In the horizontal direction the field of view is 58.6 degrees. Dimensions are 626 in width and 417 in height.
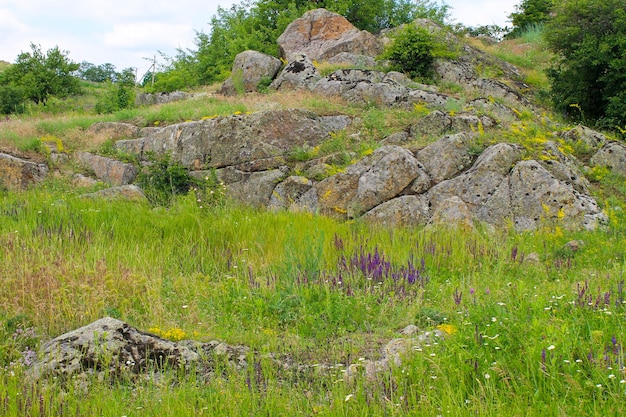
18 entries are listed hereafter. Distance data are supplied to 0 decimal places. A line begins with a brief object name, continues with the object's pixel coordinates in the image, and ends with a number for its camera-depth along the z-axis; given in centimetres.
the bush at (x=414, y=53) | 1817
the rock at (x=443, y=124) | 1245
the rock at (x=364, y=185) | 1045
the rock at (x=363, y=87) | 1538
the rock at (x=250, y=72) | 1928
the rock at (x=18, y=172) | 1149
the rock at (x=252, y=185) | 1143
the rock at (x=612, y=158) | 1177
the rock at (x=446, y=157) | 1084
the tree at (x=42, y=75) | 2703
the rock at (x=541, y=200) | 966
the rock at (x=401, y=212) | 995
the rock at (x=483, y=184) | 1009
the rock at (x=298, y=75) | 1764
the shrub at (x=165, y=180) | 1138
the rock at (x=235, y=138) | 1233
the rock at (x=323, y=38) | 2164
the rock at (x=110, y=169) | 1241
